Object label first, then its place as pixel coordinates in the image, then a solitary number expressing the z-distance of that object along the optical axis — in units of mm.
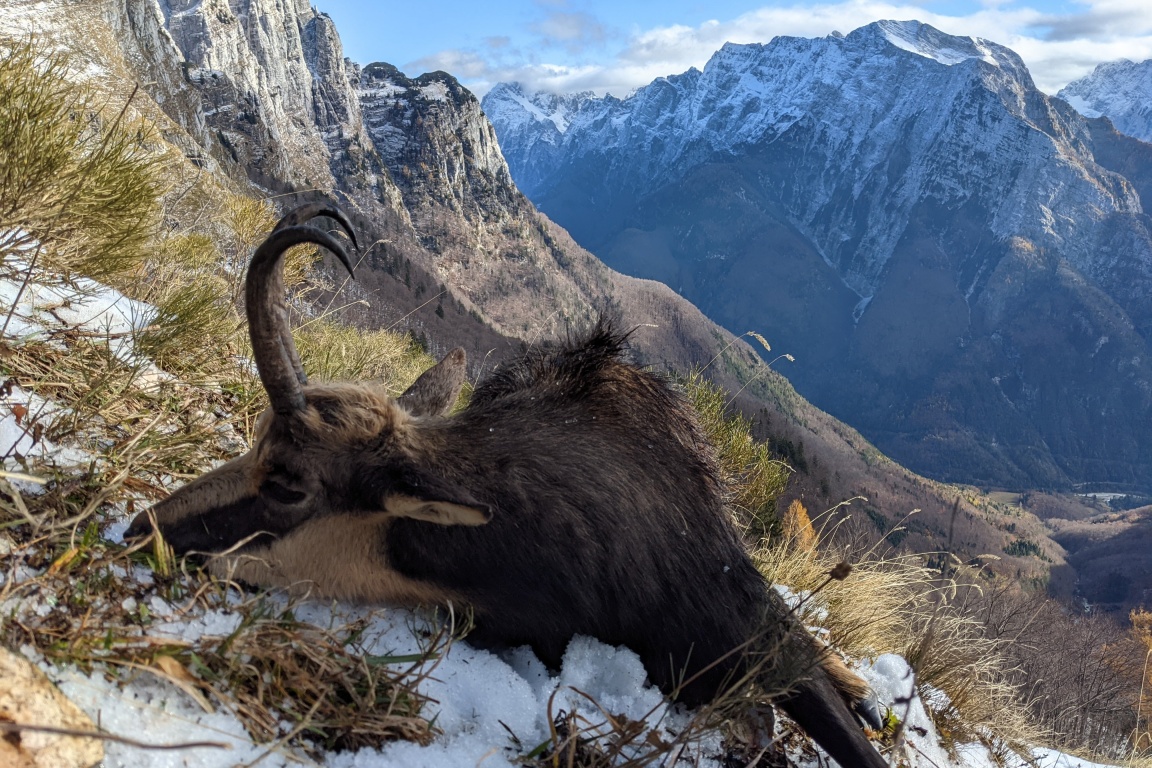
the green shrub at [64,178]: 3709
